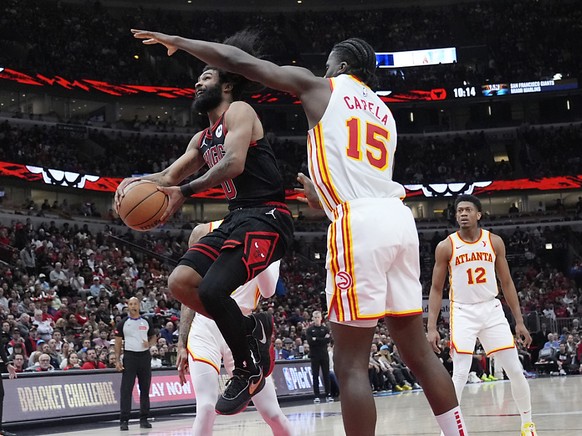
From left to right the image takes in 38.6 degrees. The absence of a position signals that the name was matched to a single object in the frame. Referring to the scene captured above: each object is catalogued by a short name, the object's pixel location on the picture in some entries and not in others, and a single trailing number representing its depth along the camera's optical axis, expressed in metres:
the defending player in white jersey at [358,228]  4.36
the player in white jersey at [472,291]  8.12
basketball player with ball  4.77
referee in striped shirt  12.73
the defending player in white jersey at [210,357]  5.64
